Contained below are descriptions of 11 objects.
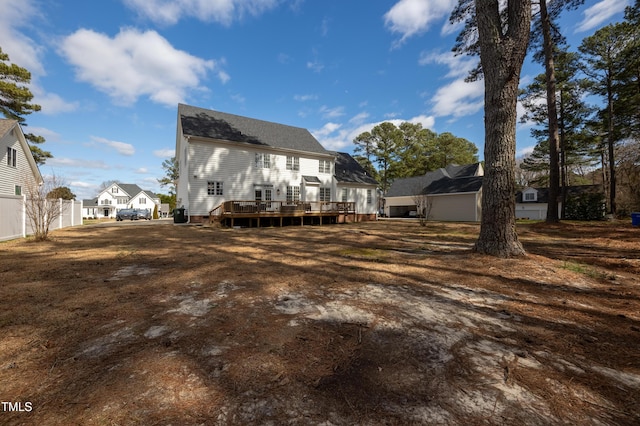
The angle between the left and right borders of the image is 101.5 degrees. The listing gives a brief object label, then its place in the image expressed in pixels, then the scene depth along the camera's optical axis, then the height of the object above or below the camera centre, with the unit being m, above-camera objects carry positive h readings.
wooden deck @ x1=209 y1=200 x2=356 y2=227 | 15.65 -0.27
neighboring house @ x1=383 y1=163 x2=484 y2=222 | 23.88 +1.55
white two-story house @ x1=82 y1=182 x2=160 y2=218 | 52.94 +1.91
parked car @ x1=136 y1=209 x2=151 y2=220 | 32.34 -0.52
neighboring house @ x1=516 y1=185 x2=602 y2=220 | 28.59 +0.64
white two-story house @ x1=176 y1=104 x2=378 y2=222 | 17.81 +3.28
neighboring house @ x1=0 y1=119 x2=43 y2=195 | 14.38 +3.18
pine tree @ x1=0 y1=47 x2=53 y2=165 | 17.22 +7.91
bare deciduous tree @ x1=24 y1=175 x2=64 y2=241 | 9.21 +0.18
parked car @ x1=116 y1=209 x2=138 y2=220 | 30.58 -0.51
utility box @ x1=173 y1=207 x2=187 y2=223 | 18.56 -0.45
